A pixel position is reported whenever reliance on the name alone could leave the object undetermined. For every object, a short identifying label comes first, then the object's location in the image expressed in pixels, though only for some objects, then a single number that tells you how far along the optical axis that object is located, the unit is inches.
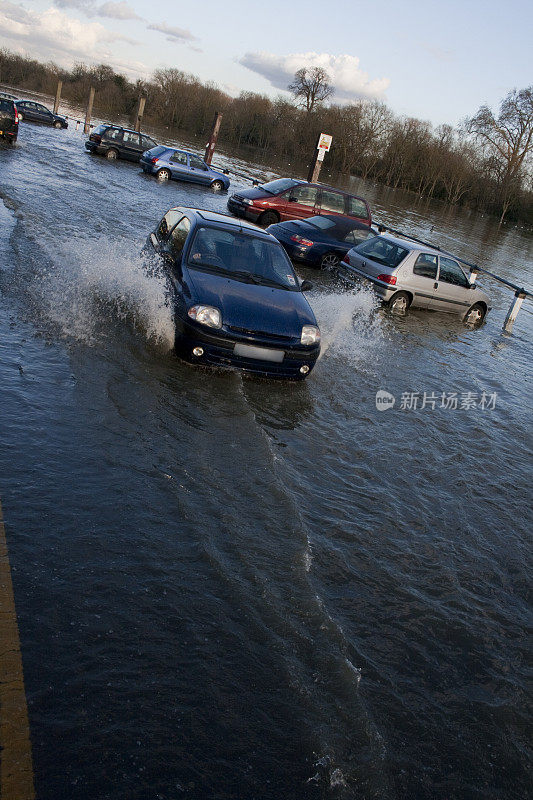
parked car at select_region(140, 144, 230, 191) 1019.9
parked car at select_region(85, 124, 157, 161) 1086.4
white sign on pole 960.9
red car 733.3
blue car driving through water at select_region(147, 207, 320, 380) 270.4
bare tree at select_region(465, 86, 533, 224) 2864.2
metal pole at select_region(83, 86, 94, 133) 1430.1
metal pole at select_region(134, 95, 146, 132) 1418.6
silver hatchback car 509.7
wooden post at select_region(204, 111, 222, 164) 1212.0
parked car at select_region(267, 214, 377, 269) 611.8
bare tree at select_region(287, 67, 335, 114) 3553.2
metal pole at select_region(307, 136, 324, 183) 972.5
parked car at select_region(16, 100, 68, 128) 1342.3
